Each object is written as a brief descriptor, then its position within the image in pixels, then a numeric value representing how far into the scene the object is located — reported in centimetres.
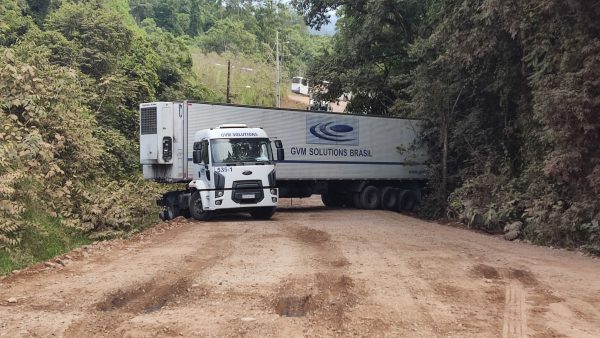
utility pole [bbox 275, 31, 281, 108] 5928
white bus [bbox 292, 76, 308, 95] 8888
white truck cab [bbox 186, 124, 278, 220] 1784
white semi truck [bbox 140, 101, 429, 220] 1811
